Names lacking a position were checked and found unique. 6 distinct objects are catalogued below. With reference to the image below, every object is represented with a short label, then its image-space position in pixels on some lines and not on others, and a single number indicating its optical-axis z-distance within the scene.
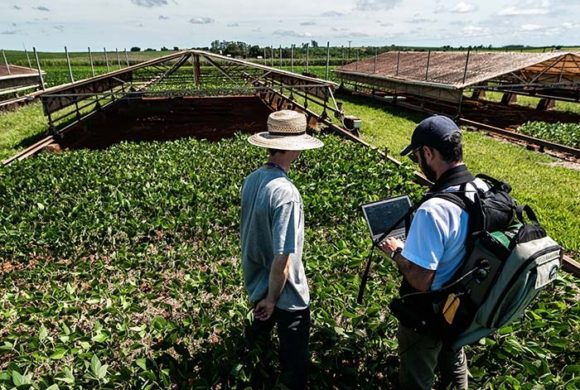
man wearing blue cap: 2.02
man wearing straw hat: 2.30
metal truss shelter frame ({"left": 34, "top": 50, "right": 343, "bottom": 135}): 12.10
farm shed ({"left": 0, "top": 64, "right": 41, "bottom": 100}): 21.56
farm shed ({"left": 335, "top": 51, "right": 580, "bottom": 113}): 15.06
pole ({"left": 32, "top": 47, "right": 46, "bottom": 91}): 23.49
